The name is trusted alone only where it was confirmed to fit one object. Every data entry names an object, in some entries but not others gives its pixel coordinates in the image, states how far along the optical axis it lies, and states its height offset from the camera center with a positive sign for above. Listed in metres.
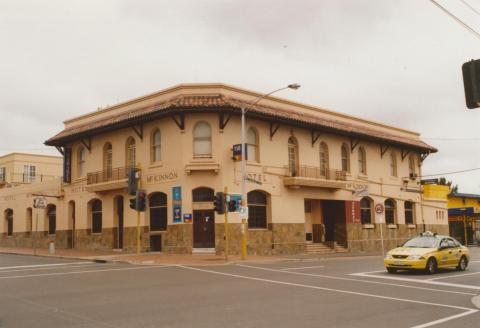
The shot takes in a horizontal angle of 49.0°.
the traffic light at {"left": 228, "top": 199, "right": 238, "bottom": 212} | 24.30 +0.73
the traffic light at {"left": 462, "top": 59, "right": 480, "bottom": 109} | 7.81 +2.00
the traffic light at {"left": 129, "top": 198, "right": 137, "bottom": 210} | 25.41 +1.02
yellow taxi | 18.08 -1.33
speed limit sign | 27.67 +0.49
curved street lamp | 24.86 +0.93
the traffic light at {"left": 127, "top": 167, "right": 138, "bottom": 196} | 27.54 +2.26
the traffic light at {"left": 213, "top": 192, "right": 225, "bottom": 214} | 24.14 +0.82
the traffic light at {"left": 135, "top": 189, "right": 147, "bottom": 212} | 25.23 +1.10
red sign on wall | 35.53 +0.54
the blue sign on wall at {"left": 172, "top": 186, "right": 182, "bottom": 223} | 28.20 +1.07
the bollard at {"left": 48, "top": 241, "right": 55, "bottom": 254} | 30.50 -1.27
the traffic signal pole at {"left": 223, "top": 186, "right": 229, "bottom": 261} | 23.89 -1.04
